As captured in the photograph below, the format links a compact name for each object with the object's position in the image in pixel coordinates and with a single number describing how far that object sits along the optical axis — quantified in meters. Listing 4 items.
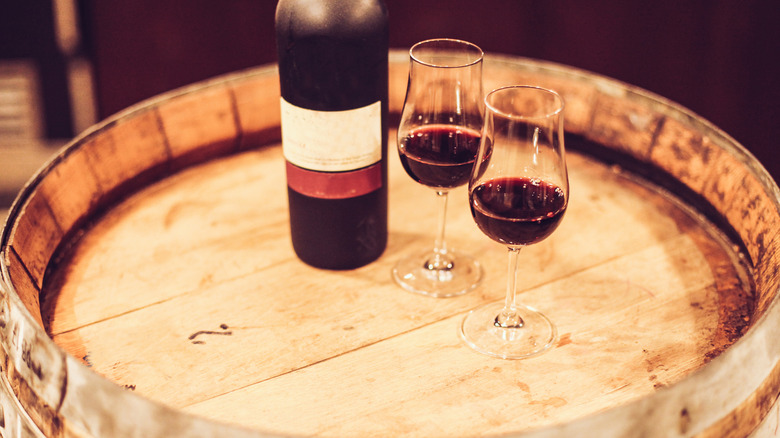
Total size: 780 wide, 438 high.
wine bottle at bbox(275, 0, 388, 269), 0.94
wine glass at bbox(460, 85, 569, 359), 0.86
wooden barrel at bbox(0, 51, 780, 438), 0.79
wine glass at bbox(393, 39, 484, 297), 1.01
